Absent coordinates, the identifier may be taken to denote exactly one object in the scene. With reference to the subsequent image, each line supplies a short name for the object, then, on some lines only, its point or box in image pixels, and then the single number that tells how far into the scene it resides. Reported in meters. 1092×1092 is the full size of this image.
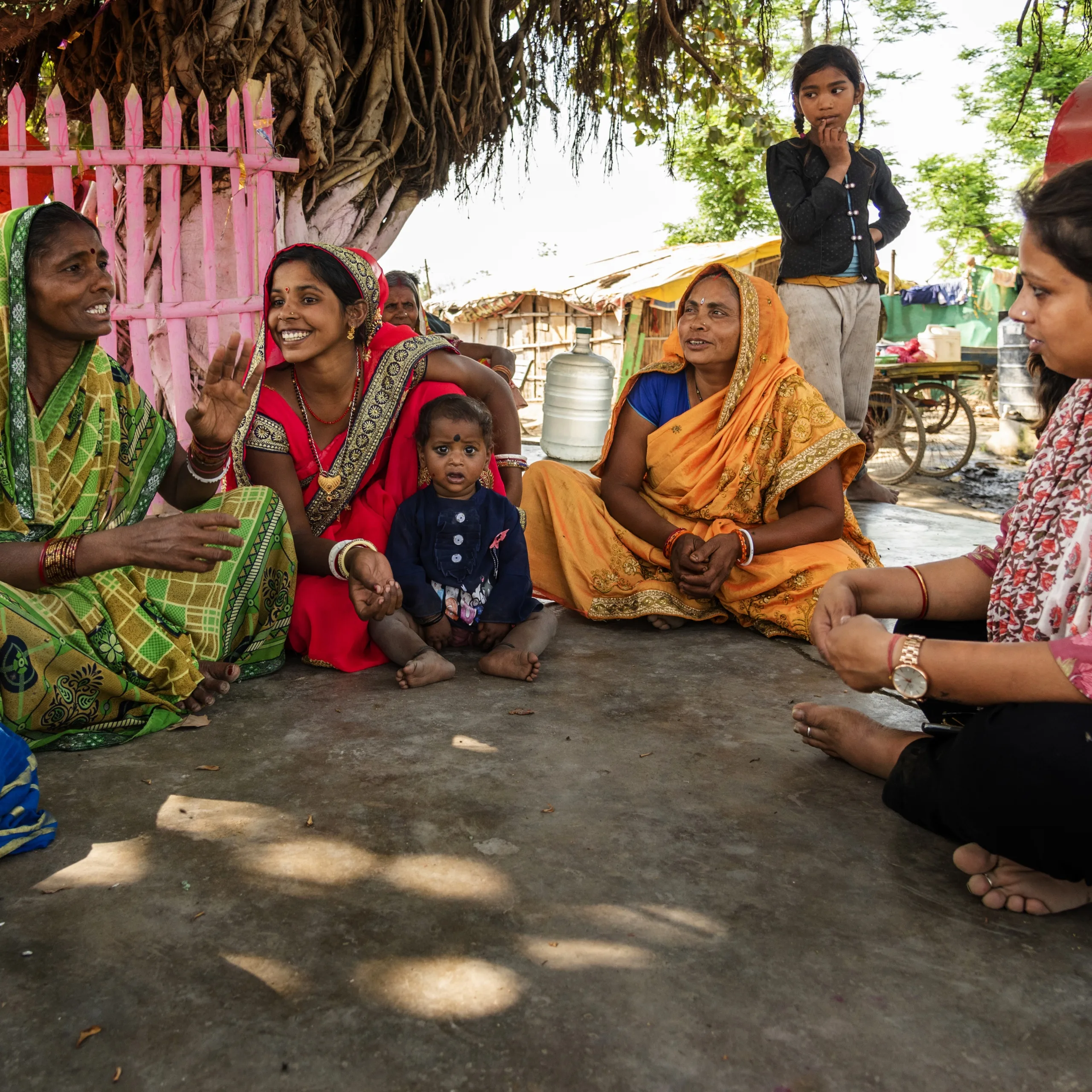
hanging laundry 14.59
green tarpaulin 14.81
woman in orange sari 3.68
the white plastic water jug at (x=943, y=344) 11.65
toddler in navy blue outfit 3.31
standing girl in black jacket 4.98
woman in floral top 1.73
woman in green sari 2.51
